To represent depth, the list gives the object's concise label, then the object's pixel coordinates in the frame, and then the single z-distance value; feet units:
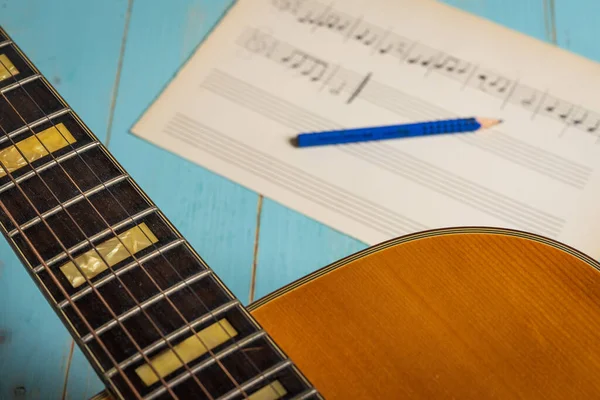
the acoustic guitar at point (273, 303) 1.67
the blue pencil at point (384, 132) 2.25
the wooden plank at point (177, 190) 2.18
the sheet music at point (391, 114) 2.20
